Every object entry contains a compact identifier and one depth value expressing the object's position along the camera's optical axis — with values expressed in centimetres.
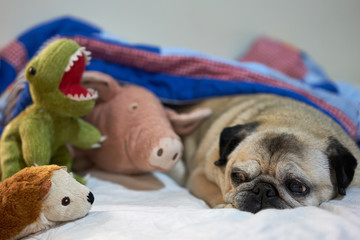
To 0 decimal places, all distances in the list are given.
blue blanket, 82
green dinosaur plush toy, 60
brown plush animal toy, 51
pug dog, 60
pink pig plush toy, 69
